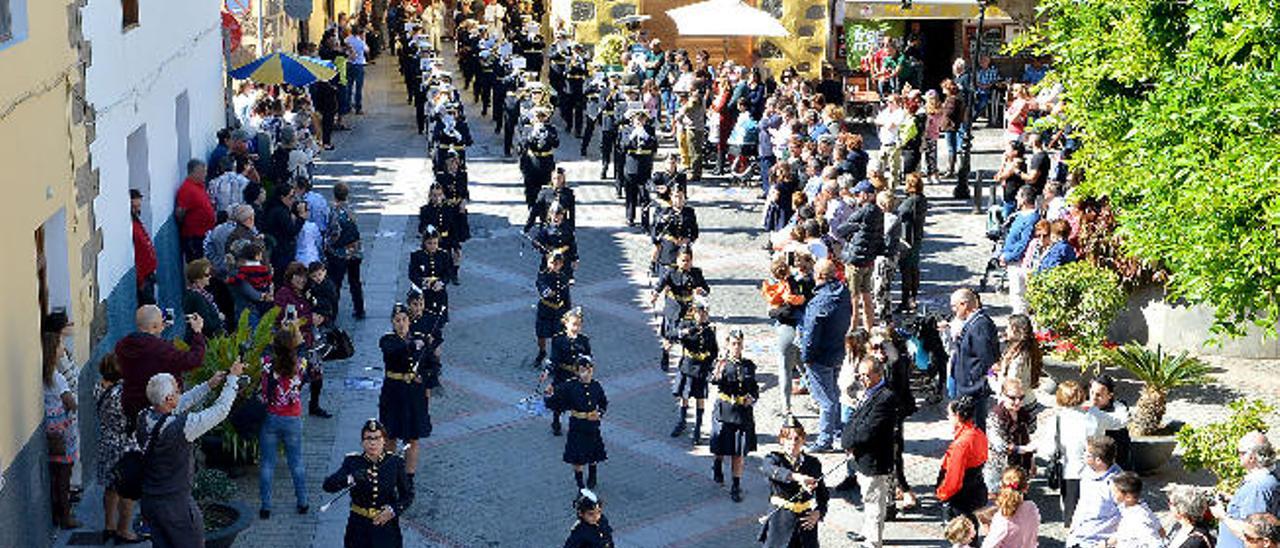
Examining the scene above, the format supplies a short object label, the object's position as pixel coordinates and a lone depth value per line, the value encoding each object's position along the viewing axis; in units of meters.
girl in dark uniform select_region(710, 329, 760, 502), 15.80
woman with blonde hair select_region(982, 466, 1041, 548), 12.48
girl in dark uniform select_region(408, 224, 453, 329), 19.39
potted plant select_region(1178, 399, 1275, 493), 13.67
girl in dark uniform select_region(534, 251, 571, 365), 19.22
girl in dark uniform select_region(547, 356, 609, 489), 15.66
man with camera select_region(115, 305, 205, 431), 14.49
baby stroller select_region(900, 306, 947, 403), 17.89
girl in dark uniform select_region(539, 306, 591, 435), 16.58
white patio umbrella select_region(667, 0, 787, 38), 32.12
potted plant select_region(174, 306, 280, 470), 15.48
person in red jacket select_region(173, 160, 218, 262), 20.81
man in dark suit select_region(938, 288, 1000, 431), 16.02
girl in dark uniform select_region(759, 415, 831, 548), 13.41
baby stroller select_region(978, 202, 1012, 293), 22.51
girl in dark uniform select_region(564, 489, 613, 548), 12.62
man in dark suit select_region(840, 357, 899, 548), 14.59
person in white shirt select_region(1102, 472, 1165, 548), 12.28
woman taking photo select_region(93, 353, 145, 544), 14.20
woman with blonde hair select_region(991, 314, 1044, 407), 15.56
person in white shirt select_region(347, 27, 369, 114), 36.00
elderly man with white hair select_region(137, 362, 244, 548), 12.83
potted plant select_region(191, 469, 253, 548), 13.91
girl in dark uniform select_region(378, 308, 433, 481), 15.83
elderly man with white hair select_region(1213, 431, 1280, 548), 11.99
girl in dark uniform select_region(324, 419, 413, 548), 12.99
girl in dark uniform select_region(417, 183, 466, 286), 21.56
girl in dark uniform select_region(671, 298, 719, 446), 17.05
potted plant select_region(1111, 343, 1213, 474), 16.14
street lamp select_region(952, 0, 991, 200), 26.58
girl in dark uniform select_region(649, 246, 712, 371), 18.81
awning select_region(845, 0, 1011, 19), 33.72
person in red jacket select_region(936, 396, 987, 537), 13.91
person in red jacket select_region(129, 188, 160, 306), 18.33
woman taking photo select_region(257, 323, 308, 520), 15.02
